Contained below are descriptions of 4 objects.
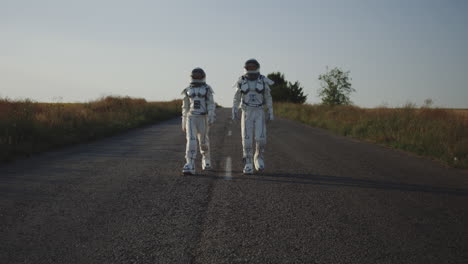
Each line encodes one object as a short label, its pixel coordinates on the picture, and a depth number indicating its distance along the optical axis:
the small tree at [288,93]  58.00
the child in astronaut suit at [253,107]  6.62
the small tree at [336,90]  47.81
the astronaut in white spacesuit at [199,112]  6.70
